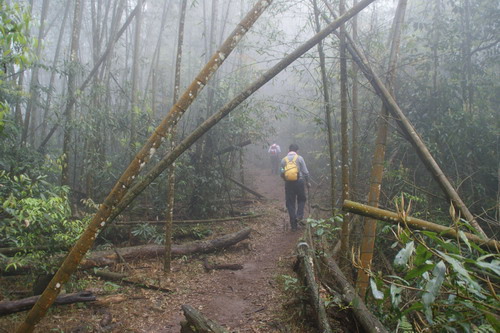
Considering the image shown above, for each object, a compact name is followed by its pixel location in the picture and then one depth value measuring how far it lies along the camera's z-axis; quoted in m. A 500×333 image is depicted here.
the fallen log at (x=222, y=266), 6.03
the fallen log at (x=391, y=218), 2.02
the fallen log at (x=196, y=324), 3.02
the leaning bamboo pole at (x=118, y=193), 2.24
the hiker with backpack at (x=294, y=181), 7.59
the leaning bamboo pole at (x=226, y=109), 2.38
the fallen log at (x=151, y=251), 5.33
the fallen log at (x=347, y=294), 2.69
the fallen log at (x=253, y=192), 11.12
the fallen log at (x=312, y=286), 3.04
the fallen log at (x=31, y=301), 3.44
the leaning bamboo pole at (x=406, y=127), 3.02
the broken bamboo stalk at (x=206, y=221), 6.87
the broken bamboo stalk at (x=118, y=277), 5.06
